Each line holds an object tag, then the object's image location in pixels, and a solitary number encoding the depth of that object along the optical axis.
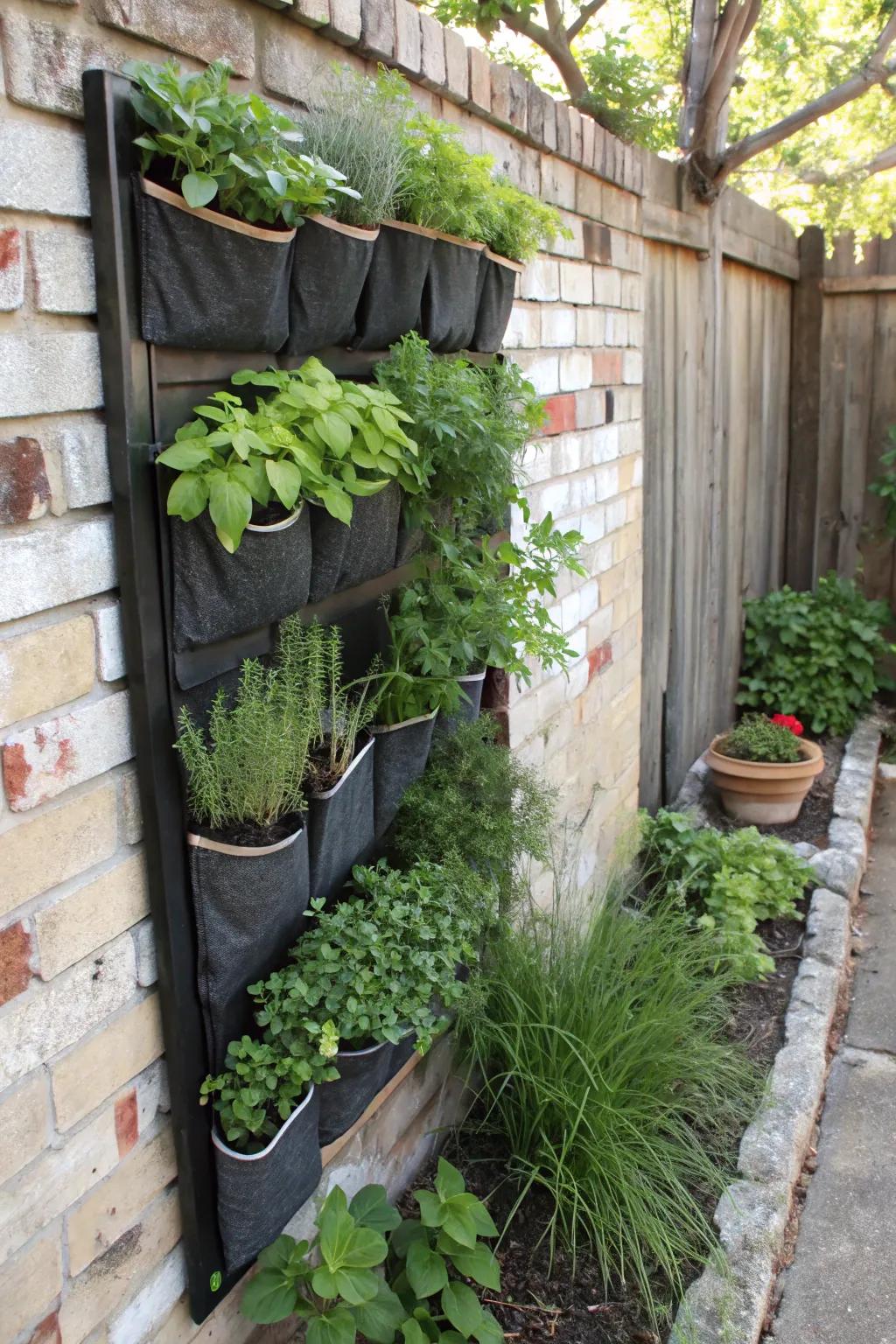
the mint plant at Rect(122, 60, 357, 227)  1.34
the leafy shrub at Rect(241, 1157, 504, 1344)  1.74
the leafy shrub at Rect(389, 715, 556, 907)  2.14
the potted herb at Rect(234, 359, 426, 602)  1.57
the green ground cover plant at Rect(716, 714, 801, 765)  4.83
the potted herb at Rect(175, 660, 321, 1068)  1.59
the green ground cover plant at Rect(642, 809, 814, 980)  3.73
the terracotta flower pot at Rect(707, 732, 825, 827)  4.75
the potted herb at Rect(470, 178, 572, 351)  2.25
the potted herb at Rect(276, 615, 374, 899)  1.78
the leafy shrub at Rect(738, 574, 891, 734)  5.88
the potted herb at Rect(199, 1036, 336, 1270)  1.65
